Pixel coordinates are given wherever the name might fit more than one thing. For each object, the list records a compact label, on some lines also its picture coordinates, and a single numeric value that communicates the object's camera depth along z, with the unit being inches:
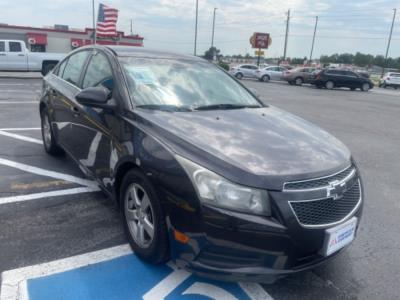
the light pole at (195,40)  1802.4
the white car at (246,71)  1330.0
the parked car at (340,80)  1096.8
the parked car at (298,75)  1174.3
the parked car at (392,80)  1364.4
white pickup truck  721.0
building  1327.5
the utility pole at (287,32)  2057.1
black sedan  87.5
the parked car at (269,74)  1308.9
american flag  988.6
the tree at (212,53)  1972.2
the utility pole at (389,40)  2155.5
